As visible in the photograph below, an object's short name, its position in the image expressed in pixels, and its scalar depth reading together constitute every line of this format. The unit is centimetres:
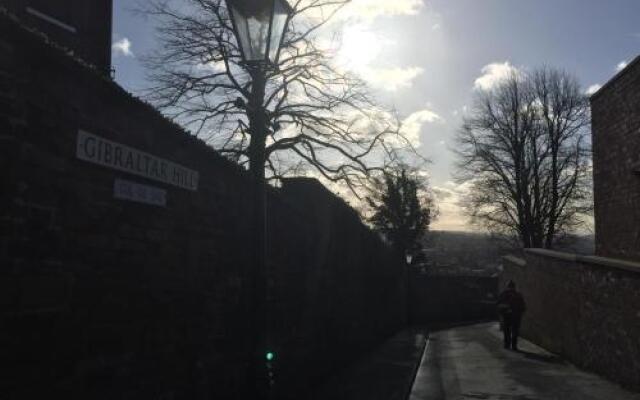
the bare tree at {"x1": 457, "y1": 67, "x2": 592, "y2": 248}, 3681
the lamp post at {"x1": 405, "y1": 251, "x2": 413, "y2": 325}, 3790
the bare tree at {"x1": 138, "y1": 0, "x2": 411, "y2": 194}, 2295
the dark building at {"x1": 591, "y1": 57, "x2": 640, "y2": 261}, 1346
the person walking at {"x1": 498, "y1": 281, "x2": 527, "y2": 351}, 1744
